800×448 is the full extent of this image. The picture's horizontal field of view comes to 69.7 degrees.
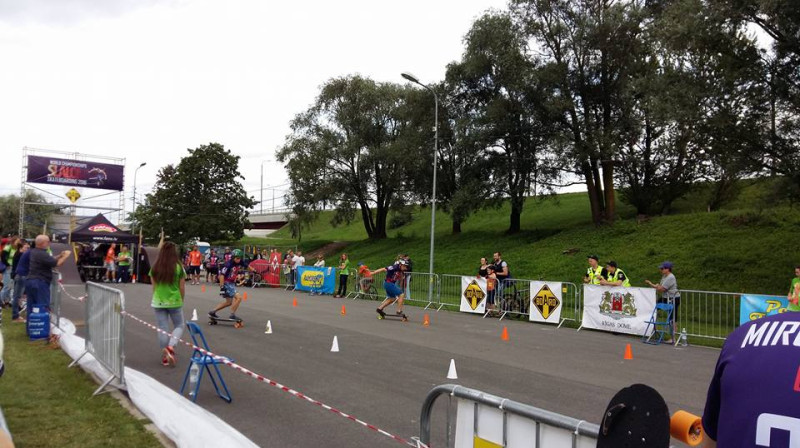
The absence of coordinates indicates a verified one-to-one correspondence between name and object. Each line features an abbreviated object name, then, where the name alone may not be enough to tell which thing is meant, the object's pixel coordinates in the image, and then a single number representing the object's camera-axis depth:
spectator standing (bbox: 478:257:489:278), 18.24
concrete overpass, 82.69
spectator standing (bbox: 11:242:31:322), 11.49
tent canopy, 27.19
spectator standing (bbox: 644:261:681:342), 13.46
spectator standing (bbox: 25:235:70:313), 10.15
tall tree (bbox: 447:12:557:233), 30.36
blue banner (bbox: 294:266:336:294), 25.76
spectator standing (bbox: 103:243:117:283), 28.69
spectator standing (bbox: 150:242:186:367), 8.38
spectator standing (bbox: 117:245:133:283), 28.55
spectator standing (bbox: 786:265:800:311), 11.11
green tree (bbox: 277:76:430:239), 42.06
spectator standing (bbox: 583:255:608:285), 15.13
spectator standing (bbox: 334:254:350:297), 24.22
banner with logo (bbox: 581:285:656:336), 13.90
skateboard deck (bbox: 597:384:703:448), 1.79
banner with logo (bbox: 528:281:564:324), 15.91
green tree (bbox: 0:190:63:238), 74.81
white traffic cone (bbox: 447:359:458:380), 8.18
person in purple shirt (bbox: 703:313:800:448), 1.52
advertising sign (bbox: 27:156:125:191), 41.06
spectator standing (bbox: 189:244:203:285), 30.34
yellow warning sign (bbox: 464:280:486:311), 18.06
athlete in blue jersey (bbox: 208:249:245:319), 12.83
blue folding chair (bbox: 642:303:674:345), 13.08
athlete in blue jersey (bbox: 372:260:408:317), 15.38
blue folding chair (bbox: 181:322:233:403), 6.40
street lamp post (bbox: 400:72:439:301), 22.95
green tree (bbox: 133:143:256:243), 54.75
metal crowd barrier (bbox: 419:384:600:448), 2.51
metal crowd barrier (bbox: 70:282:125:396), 6.52
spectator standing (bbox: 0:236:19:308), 14.46
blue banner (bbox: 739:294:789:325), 11.84
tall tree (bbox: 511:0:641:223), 27.53
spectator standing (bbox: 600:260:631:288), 14.81
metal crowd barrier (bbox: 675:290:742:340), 13.80
